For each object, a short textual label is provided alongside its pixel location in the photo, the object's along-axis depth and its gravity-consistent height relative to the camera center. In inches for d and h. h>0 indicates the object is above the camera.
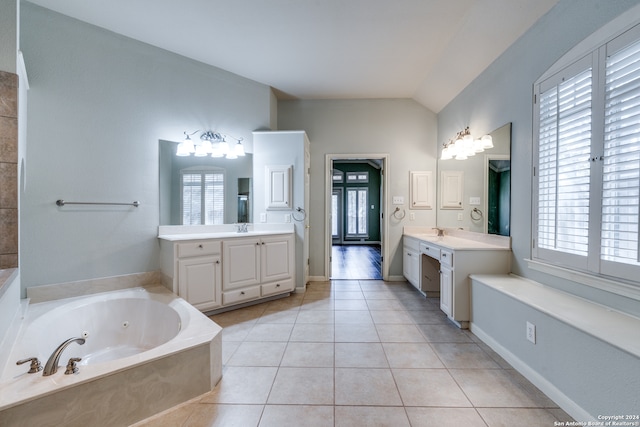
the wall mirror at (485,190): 97.7 +9.1
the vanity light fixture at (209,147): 115.1 +29.1
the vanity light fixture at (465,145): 109.7 +30.5
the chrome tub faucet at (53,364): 48.6 -30.0
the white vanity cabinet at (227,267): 99.9 -25.4
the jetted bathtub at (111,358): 46.0 -34.8
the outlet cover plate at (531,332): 65.2 -31.3
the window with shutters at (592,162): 54.8 +12.2
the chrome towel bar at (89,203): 87.0 +1.7
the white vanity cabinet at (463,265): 95.9 -20.7
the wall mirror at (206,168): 111.1 +12.9
